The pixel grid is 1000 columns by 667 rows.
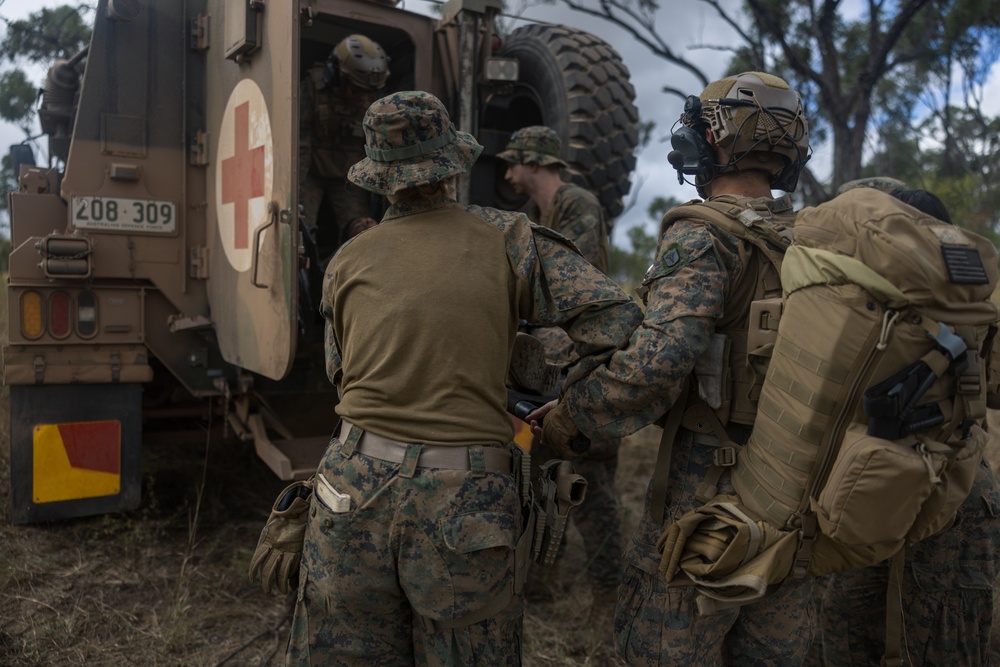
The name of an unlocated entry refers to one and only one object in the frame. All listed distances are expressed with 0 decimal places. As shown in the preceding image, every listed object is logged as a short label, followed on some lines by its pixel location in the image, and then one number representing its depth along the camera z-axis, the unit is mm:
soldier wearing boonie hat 1880
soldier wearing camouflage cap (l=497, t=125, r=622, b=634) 3643
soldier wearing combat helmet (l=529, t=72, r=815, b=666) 1970
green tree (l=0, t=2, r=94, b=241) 7102
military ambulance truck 3250
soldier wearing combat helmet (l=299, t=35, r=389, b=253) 3695
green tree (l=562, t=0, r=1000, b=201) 10430
